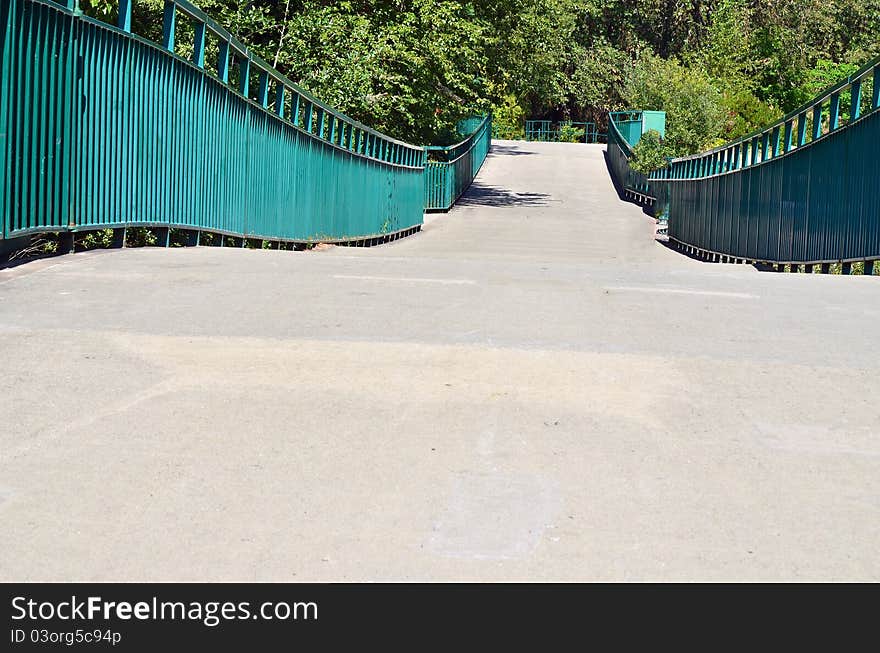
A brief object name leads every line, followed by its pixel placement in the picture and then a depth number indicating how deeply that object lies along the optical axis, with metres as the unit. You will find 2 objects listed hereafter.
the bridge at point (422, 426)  3.71
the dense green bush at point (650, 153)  39.75
